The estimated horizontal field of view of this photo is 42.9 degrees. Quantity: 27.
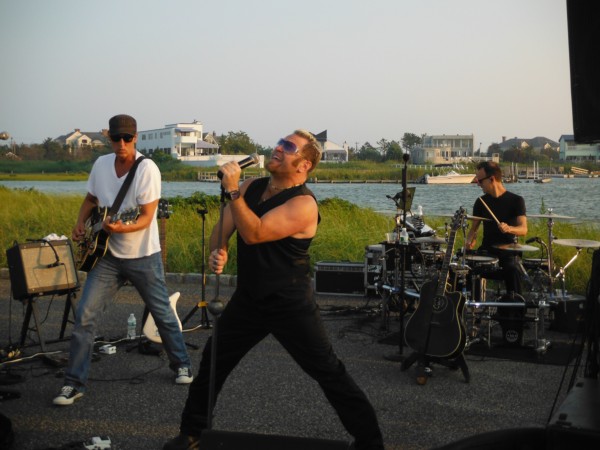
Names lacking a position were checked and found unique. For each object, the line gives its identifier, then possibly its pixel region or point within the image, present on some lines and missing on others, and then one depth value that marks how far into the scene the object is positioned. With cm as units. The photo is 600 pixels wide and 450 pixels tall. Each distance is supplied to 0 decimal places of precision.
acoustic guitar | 688
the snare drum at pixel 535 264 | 866
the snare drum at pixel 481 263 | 788
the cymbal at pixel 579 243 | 820
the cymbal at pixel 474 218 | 793
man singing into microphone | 426
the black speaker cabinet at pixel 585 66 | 365
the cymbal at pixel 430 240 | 835
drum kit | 786
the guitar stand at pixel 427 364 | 670
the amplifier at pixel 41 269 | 727
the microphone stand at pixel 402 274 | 737
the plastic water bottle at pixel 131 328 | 805
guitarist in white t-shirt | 585
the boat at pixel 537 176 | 6226
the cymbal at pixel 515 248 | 820
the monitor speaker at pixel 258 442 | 350
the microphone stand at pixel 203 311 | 830
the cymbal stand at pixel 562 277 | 837
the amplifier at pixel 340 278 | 1078
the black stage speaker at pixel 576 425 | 288
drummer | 840
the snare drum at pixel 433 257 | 831
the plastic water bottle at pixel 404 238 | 809
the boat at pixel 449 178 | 6258
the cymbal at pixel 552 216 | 843
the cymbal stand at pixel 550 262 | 827
